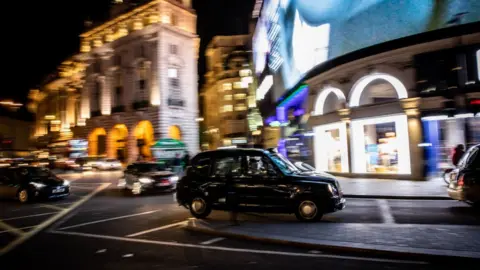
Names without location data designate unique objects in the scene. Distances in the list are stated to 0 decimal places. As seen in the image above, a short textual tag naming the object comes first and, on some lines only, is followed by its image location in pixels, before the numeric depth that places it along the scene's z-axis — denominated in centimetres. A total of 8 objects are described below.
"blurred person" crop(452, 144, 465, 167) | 1652
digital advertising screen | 1858
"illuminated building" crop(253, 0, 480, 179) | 1833
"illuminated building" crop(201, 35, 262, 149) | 7638
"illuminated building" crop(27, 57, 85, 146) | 6938
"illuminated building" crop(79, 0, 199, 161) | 5088
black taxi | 1005
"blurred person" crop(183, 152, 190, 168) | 3094
